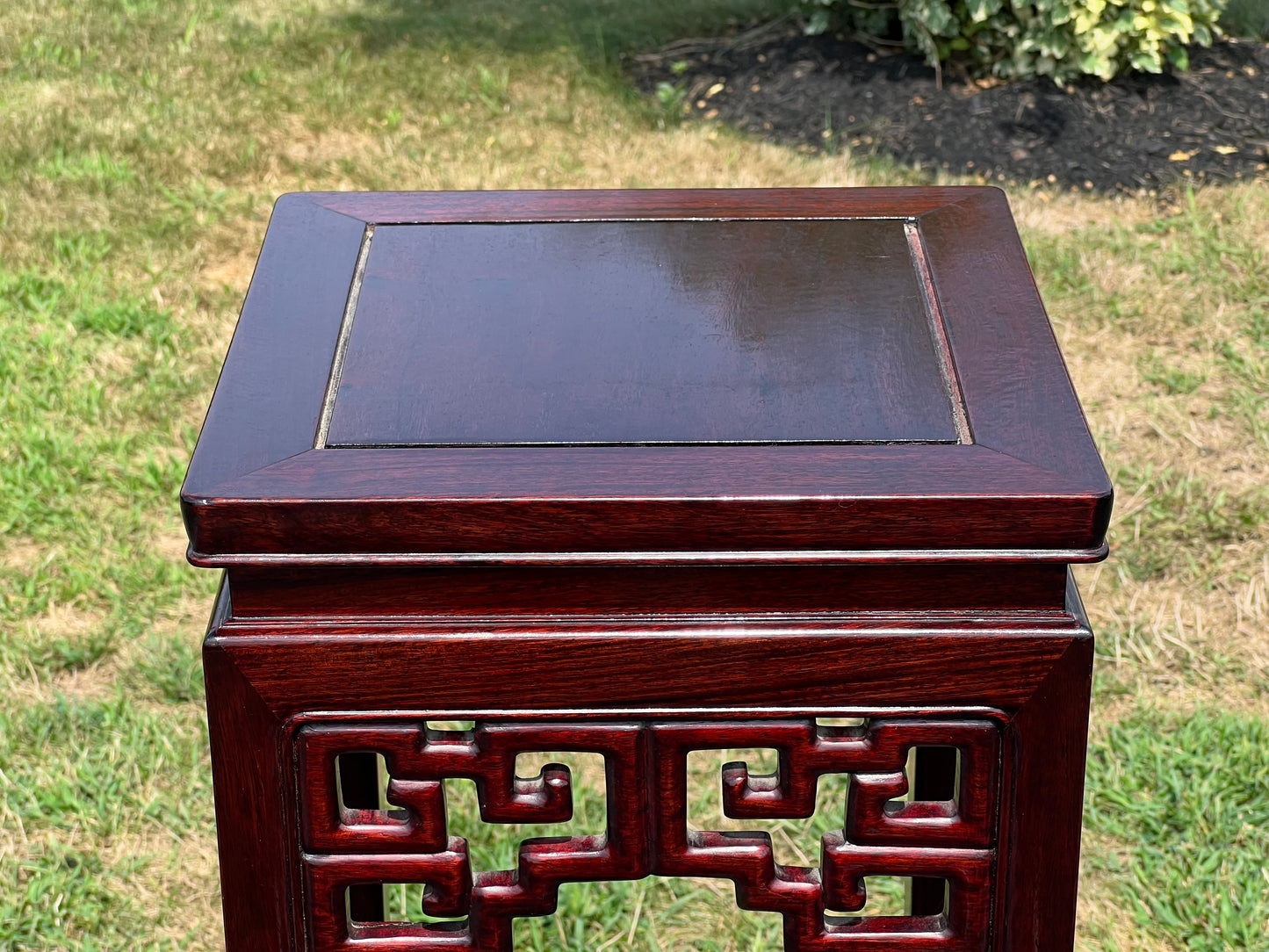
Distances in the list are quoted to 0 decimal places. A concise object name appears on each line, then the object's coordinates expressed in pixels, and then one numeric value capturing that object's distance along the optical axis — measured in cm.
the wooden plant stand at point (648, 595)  109
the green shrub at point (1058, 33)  391
